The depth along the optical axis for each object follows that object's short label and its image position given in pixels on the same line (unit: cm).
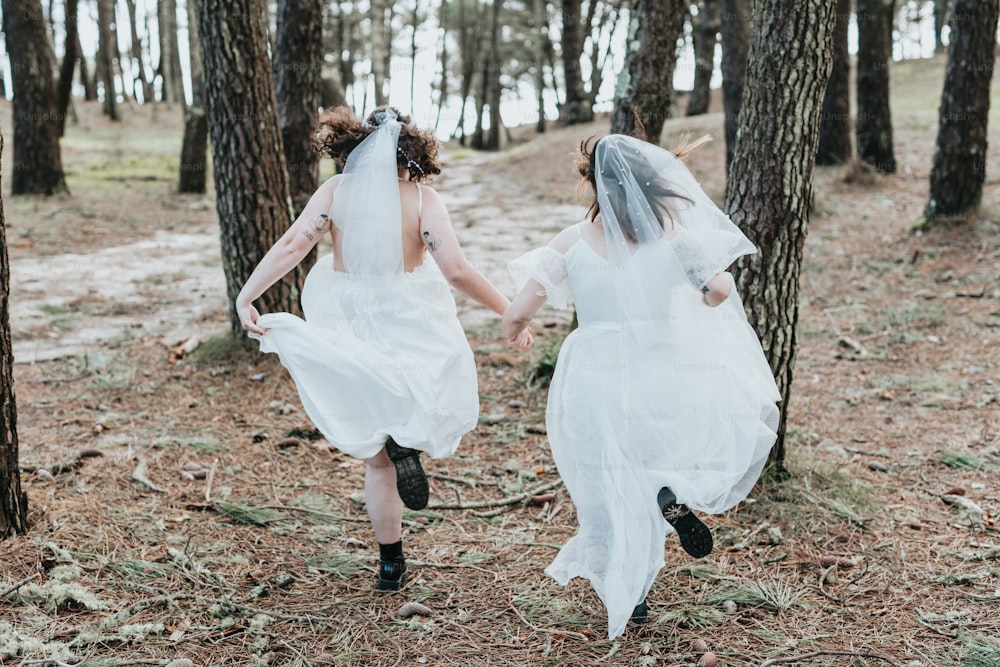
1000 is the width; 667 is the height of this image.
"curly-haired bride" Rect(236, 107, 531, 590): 369
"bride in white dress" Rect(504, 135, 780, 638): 340
